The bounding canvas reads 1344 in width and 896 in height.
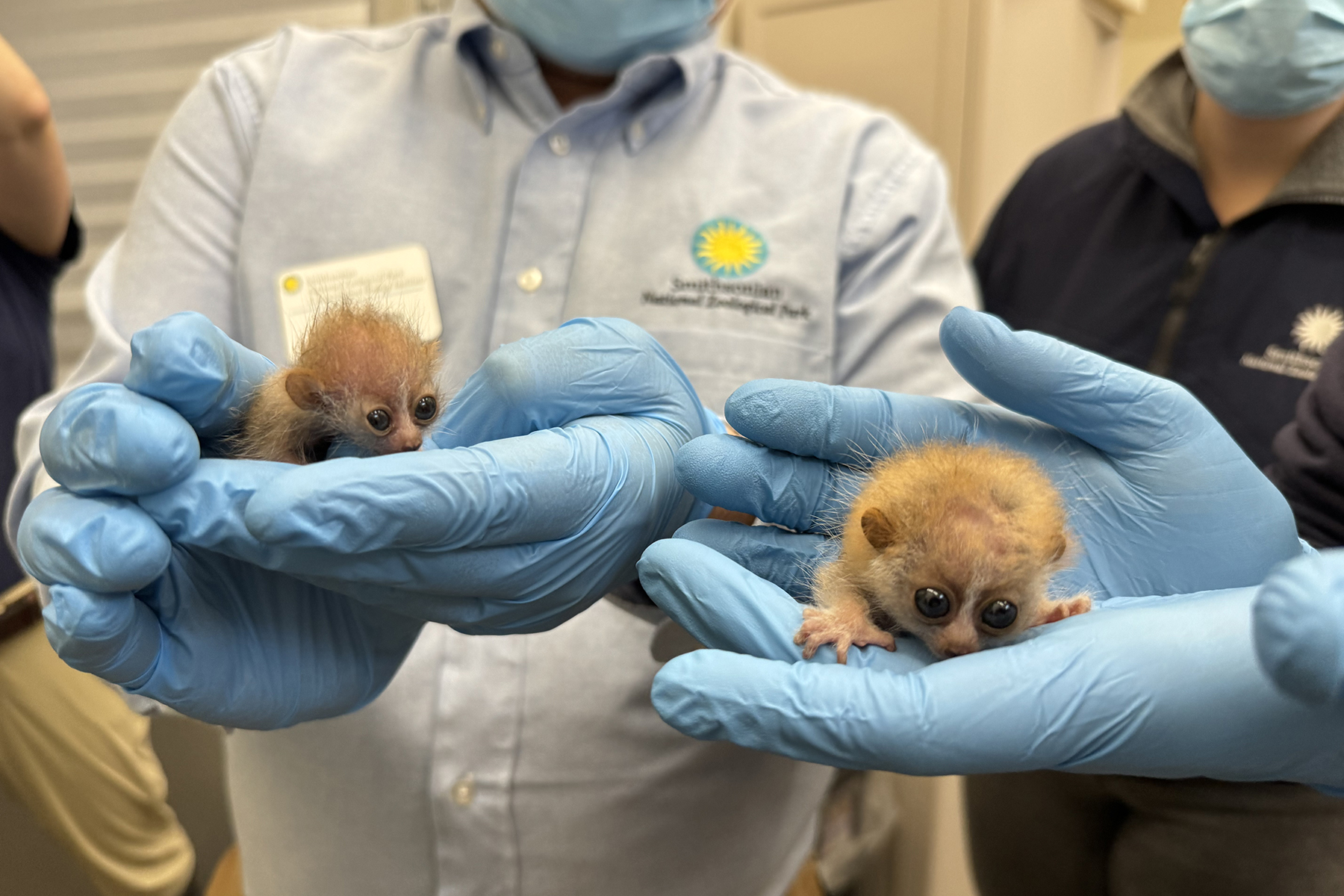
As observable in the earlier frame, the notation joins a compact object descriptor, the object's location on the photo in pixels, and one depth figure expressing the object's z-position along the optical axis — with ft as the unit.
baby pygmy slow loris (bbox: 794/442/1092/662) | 1.20
